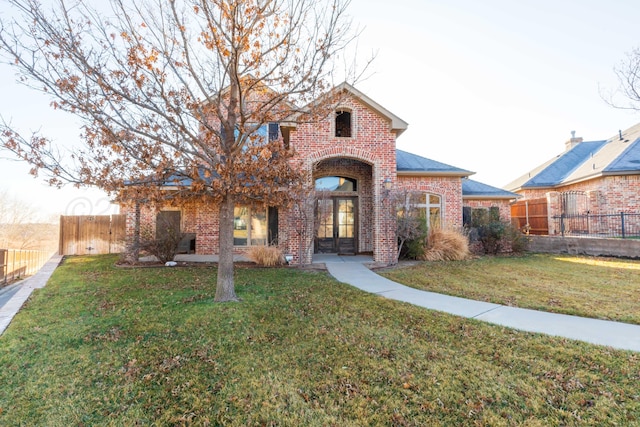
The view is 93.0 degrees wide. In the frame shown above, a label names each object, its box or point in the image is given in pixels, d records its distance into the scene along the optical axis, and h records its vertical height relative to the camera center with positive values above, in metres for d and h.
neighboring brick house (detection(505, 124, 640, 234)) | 14.48 +2.22
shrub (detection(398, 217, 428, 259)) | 10.20 -0.52
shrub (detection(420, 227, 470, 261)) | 10.74 -0.90
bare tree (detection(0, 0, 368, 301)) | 4.79 +2.11
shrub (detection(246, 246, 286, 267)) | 9.90 -1.12
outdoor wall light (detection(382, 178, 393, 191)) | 10.34 +1.28
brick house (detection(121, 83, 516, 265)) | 10.42 +1.06
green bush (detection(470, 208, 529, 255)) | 12.52 -0.61
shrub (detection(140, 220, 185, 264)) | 10.14 -0.67
